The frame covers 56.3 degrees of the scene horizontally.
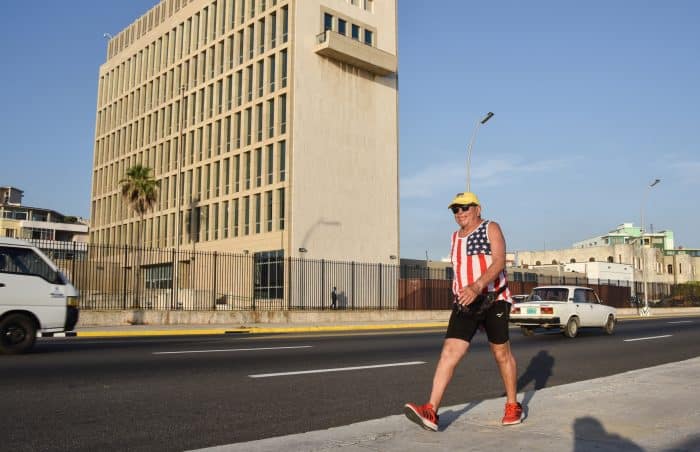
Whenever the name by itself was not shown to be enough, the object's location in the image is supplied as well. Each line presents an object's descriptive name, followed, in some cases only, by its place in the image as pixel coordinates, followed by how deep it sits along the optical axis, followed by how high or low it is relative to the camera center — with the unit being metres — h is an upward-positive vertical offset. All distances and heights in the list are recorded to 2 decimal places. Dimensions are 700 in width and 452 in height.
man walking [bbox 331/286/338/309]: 32.16 -0.26
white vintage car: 17.42 -0.50
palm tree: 52.31 +8.48
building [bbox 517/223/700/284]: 81.50 +4.73
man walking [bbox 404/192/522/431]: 5.16 -0.03
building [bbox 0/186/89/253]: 93.88 +10.58
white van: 10.98 -0.04
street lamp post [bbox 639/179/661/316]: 42.06 +0.77
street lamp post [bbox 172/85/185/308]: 46.52 +9.10
